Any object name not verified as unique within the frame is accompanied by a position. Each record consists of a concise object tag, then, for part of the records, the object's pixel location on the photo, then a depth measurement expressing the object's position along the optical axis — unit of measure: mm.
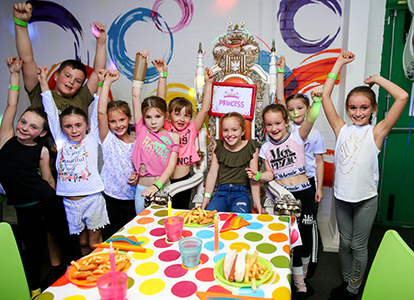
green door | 2621
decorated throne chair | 2260
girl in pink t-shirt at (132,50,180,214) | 2041
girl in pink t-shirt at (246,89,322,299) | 1980
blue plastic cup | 973
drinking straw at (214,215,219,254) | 1078
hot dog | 886
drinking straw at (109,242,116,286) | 816
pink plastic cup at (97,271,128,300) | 790
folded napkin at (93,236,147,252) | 1096
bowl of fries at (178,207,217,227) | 1322
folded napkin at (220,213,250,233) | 1280
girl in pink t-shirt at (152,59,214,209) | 2211
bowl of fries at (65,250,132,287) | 914
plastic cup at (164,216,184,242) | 1156
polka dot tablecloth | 862
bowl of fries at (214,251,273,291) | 879
